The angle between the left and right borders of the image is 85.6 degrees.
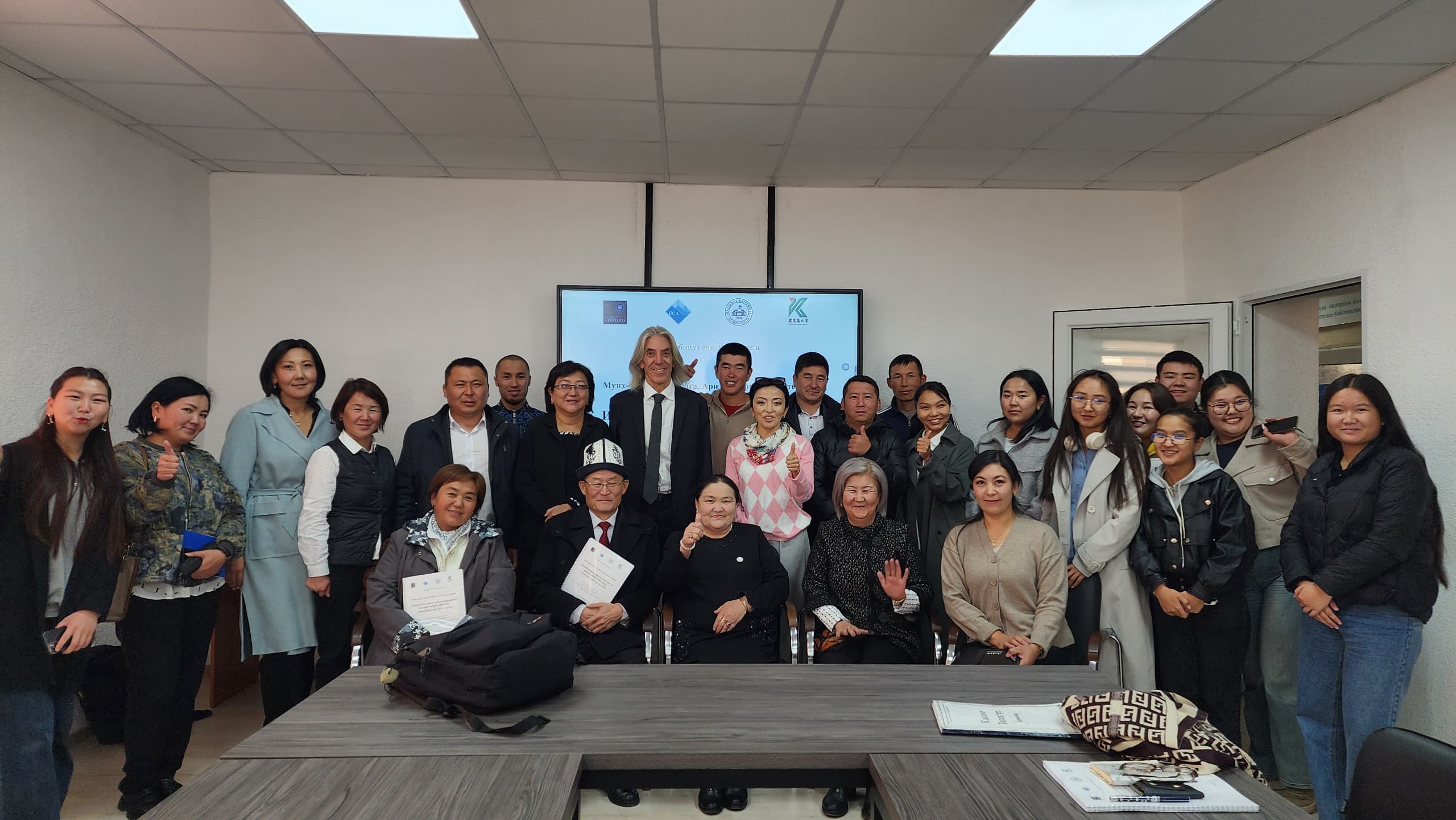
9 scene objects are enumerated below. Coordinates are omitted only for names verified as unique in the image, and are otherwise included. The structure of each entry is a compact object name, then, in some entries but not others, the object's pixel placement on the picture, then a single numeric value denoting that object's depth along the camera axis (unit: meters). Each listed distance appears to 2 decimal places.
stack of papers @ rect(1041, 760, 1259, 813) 1.35
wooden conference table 1.35
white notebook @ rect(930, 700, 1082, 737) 1.63
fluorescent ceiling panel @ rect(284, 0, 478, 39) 2.96
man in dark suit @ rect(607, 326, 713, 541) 3.68
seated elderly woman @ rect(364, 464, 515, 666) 2.80
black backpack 1.71
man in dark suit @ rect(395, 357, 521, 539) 3.47
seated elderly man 3.00
